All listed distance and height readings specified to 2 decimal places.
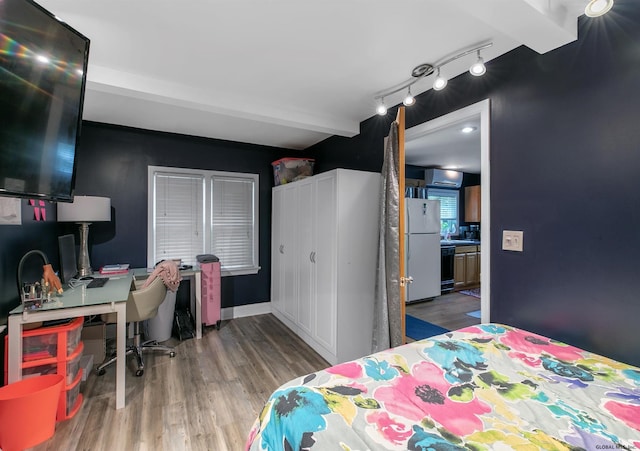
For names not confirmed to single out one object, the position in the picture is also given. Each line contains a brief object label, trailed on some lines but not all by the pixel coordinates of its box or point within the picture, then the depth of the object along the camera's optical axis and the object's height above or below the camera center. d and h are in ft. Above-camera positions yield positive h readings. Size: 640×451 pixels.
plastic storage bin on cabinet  12.64 +2.60
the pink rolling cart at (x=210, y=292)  11.35 -2.63
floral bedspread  2.74 -2.01
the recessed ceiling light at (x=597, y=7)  4.00 +3.14
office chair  8.08 -2.37
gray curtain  7.16 -0.79
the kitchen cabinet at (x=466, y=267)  17.80 -2.55
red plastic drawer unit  6.24 -2.87
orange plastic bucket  5.16 -3.49
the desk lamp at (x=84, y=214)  8.87 +0.38
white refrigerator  15.02 -1.08
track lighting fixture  5.79 +3.77
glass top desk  5.97 -1.91
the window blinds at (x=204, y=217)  11.71 +0.42
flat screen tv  3.46 +1.79
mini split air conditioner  17.66 +3.11
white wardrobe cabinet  8.79 -1.10
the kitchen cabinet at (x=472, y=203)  19.74 +1.64
